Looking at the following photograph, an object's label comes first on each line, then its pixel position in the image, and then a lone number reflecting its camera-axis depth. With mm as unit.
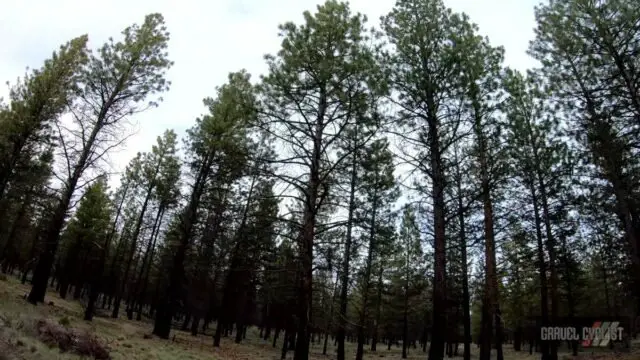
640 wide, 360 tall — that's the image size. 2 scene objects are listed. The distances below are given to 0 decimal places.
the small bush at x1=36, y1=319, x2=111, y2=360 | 6727
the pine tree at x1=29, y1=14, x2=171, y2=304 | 14523
